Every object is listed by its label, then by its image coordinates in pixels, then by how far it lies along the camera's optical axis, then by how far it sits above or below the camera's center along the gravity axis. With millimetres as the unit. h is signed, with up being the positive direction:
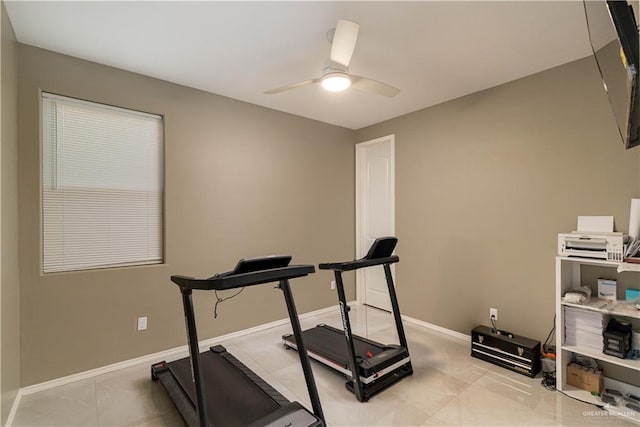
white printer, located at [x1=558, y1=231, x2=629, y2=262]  2131 -227
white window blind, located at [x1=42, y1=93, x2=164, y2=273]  2477 +259
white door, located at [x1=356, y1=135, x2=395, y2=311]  4228 +125
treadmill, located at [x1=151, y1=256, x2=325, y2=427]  1731 -1253
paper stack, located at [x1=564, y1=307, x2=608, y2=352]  2230 -862
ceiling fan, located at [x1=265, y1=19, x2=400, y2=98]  1950 +1020
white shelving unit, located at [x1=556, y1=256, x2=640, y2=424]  2080 -994
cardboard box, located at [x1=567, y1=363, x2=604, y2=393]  2270 -1262
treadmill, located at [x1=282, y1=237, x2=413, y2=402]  2322 -1225
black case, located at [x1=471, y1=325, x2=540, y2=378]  2555 -1209
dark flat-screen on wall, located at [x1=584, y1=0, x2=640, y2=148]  1081 +626
